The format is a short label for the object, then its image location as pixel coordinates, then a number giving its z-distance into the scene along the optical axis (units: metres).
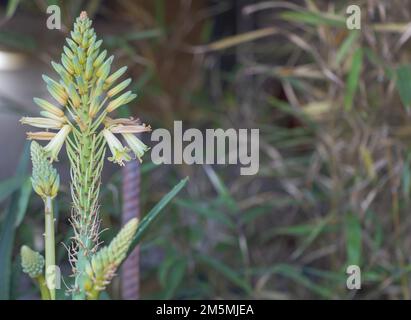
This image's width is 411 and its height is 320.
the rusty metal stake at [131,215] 1.44
